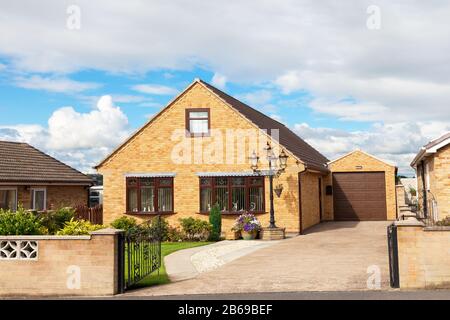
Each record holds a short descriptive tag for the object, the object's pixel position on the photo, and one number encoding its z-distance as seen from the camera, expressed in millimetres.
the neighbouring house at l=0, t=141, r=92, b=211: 24938
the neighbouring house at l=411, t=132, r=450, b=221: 18453
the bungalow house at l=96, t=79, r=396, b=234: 22031
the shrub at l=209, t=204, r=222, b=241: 21031
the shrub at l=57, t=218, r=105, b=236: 11172
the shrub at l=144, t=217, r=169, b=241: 21141
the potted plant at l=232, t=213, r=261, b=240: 20406
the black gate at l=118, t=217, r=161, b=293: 10220
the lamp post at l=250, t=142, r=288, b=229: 20889
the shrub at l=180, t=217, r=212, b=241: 21156
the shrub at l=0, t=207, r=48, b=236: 11045
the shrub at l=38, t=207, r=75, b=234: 13320
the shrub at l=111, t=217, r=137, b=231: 21672
